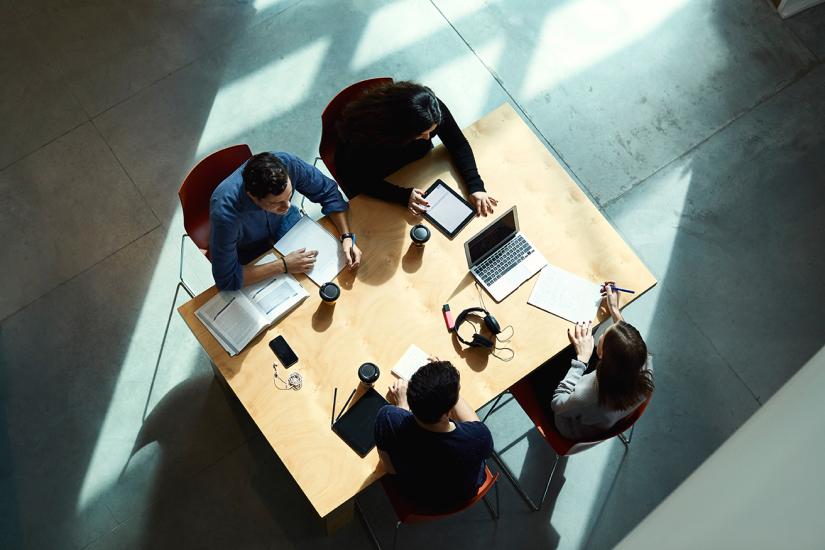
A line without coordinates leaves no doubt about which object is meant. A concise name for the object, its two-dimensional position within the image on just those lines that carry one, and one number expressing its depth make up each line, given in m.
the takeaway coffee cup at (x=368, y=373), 3.04
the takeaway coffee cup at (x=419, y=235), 3.27
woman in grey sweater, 2.87
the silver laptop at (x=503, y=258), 3.25
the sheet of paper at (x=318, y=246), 3.26
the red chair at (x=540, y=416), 3.33
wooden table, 3.00
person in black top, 3.21
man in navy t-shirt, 2.67
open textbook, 3.13
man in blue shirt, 3.05
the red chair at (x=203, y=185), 3.45
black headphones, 3.15
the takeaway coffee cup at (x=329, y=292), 3.16
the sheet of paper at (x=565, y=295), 3.25
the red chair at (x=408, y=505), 2.96
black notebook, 2.98
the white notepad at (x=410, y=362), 3.10
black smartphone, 3.10
